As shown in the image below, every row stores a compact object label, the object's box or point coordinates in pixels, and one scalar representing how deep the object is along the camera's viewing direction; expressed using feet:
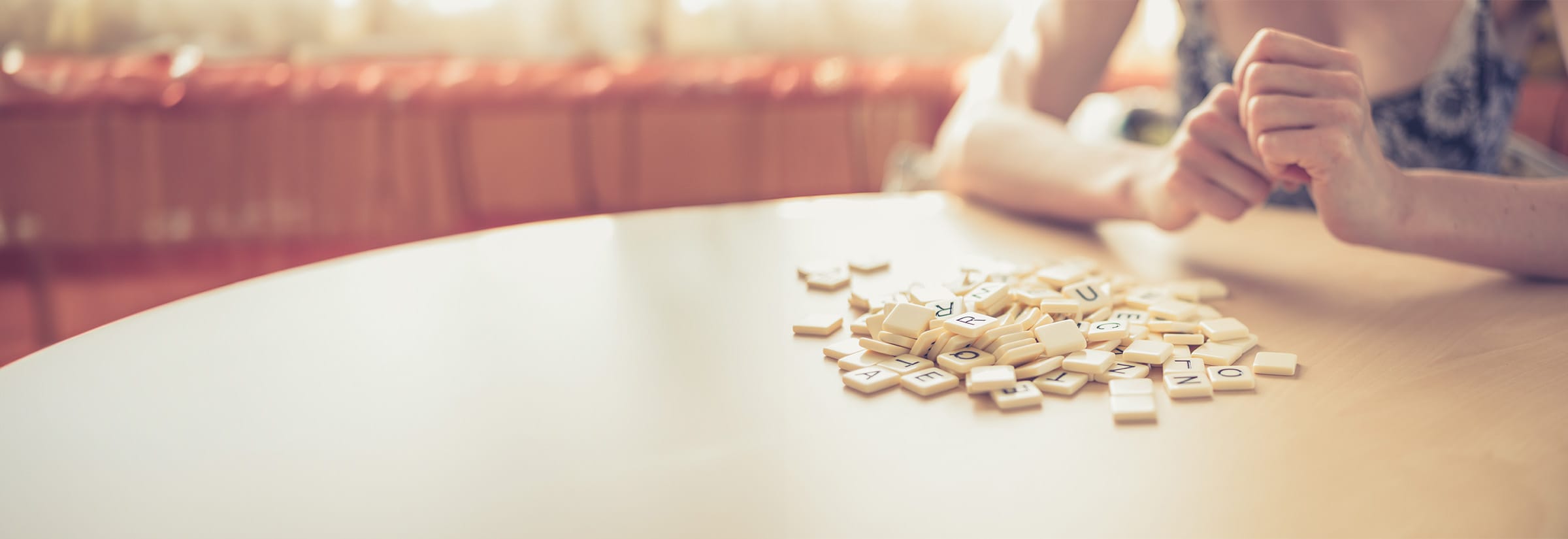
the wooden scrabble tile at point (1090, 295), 2.10
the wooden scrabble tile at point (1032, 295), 2.11
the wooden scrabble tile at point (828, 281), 2.32
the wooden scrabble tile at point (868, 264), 2.49
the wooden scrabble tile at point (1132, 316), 2.03
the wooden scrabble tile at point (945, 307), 1.97
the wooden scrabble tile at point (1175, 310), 2.04
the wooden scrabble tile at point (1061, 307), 2.04
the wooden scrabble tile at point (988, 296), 2.04
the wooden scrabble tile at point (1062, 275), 2.28
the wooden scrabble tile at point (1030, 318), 1.94
